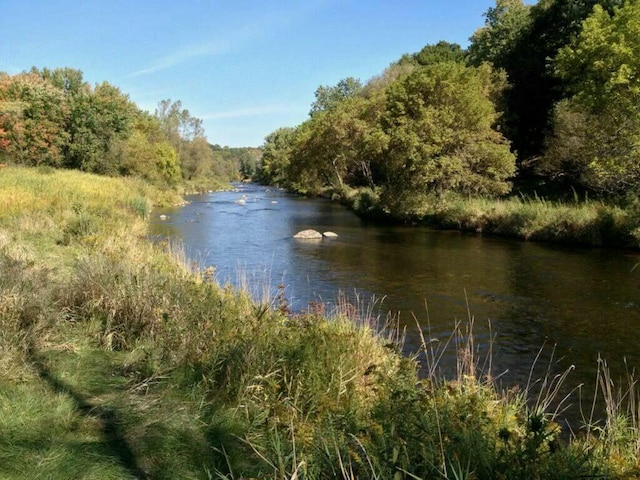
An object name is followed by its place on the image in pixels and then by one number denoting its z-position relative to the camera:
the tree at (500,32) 41.81
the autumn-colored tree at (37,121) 38.66
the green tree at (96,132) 42.12
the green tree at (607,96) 19.91
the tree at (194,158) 83.25
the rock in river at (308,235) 23.89
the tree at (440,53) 59.97
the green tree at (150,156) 46.19
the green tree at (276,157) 92.19
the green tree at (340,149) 42.82
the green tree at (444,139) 28.20
